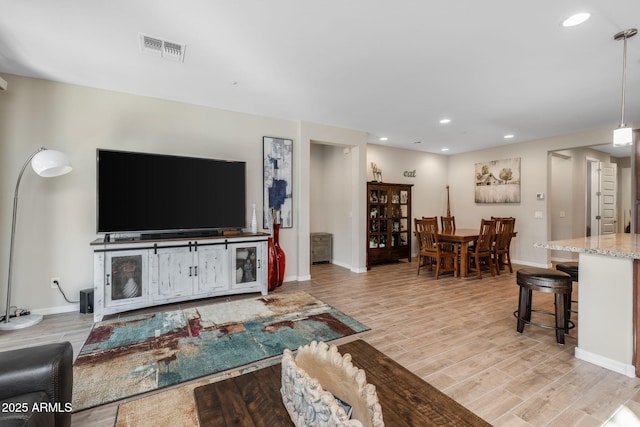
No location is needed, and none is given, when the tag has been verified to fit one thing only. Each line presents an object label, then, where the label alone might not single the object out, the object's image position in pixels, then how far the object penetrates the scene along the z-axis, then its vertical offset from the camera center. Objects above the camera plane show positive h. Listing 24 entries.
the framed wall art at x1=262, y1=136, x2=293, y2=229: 4.46 +0.51
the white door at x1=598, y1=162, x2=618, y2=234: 6.55 +0.28
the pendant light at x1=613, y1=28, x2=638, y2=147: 2.26 +0.65
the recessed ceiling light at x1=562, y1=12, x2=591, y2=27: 2.06 +1.41
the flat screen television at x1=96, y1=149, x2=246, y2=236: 3.25 +0.23
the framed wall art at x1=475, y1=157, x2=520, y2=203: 6.18 +0.66
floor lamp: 2.79 +0.41
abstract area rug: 2.01 -1.16
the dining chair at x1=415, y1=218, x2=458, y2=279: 4.91 -0.66
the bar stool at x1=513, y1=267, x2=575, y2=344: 2.51 -0.74
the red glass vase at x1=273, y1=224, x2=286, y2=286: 4.23 -0.70
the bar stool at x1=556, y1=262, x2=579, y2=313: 2.83 -0.60
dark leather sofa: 1.08 -0.72
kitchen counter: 2.10 -0.72
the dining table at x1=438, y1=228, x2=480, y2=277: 4.78 -0.53
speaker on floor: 3.24 -1.00
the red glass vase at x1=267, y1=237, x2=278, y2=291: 4.11 -0.81
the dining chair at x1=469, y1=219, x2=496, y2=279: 4.86 -0.58
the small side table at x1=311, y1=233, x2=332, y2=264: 6.02 -0.76
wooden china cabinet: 5.88 -0.24
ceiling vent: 2.45 +1.46
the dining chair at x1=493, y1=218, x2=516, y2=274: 5.02 -0.51
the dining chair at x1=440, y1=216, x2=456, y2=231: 5.96 -0.26
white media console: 3.07 -0.69
